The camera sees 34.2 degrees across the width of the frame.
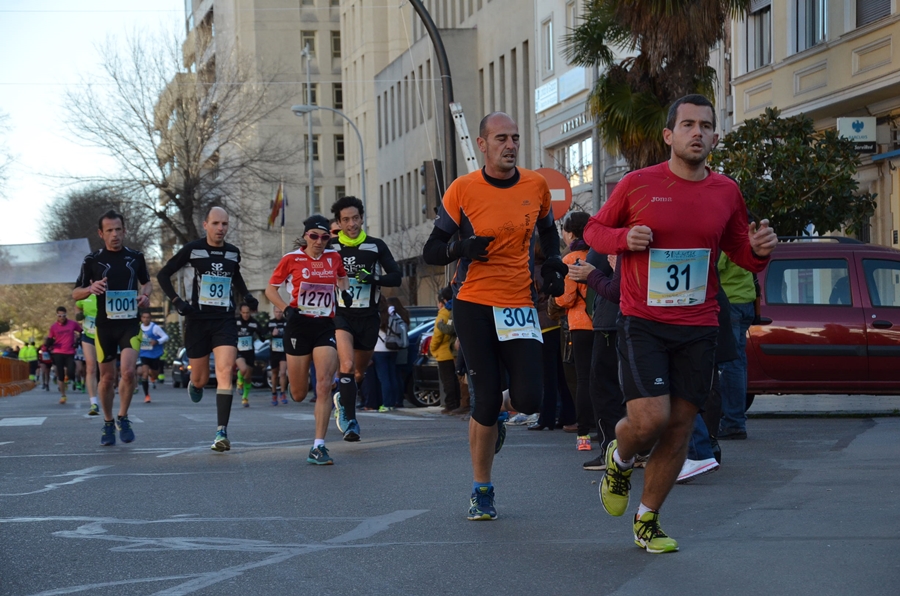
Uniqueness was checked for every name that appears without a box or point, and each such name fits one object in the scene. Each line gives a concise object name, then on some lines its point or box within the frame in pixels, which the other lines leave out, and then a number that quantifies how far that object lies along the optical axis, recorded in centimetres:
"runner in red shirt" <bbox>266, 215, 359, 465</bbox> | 1168
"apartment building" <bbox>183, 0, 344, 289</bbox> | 8631
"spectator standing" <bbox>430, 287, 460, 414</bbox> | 1850
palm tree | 2295
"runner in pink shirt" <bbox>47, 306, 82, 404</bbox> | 3412
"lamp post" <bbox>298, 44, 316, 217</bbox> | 5770
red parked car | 1466
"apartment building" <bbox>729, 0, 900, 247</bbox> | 2367
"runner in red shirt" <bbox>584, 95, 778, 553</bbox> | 641
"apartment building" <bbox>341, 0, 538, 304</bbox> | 4934
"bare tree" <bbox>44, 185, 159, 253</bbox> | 5334
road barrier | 3788
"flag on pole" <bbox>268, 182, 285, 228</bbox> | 5844
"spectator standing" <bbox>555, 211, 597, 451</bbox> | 1080
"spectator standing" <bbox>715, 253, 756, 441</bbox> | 1198
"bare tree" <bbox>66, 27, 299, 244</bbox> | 5288
